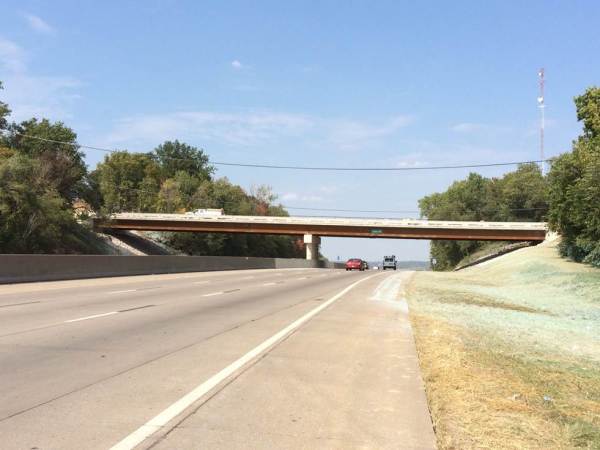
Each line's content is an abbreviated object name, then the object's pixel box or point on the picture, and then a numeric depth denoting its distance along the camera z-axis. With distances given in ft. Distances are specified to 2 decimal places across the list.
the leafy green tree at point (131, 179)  388.16
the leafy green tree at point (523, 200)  330.54
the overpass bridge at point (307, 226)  273.07
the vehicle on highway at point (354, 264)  223.71
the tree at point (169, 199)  355.15
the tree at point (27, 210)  160.56
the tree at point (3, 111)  228.63
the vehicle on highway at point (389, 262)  311.47
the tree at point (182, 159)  499.10
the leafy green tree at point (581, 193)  107.14
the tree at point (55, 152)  214.48
